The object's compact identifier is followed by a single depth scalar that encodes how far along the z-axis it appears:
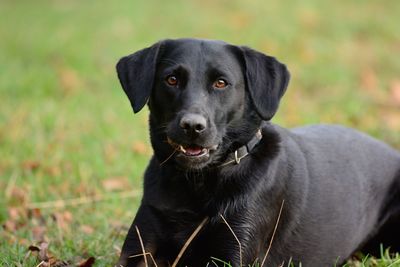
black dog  8.62
